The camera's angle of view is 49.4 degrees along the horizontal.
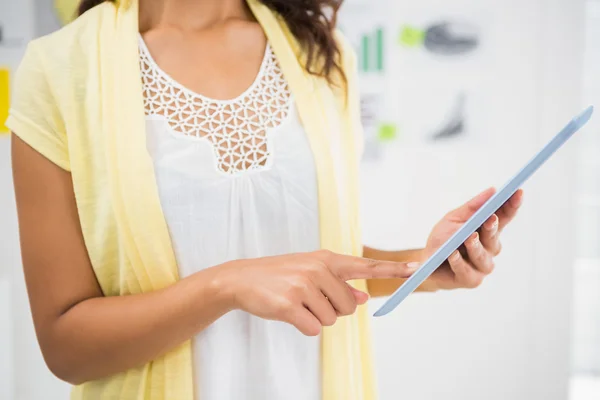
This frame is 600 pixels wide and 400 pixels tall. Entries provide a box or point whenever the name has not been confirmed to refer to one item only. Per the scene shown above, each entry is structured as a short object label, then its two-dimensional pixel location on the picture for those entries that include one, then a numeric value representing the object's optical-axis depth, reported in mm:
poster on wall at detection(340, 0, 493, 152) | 1583
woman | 652
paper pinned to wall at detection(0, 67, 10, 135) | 1305
